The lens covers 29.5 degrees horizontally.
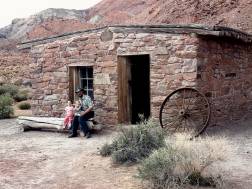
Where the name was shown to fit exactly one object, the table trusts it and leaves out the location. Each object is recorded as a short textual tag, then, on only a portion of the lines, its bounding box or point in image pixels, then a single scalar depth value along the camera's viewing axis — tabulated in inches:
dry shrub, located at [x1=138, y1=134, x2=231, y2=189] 267.7
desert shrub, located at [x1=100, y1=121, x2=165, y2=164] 333.1
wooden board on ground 488.4
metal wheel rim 418.6
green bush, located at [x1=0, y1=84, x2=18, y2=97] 941.8
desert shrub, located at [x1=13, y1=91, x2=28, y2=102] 919.7
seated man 457.7
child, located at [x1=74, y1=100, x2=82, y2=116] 464.0
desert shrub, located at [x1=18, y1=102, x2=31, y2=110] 792.1
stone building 435.8
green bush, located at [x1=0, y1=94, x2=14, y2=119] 640.8
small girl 475.5
